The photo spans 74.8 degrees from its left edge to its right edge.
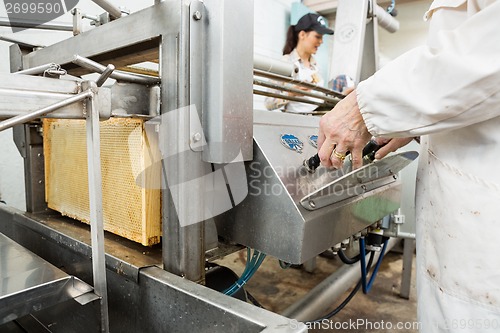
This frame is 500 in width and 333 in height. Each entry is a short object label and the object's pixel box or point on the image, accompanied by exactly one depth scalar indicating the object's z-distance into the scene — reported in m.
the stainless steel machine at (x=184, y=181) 0.52
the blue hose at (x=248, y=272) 0.85
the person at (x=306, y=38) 2.21
